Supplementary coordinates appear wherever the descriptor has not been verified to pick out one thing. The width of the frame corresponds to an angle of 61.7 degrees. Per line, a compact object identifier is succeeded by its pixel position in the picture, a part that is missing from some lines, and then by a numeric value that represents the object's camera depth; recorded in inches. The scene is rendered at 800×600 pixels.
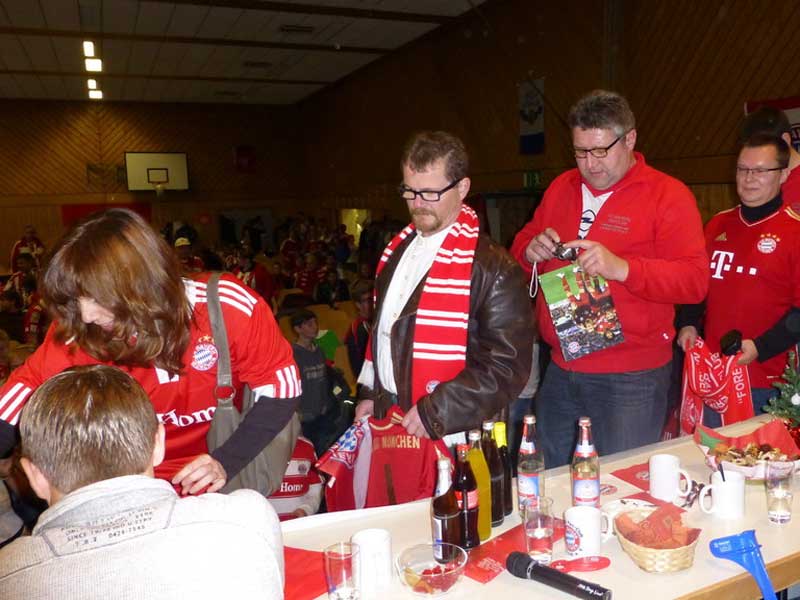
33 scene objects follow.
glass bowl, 55.9
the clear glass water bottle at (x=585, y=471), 66.2
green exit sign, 364.8
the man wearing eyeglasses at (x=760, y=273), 105.2
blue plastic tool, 55.9
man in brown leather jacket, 82.7
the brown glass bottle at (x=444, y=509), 60.5
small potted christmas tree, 80.8
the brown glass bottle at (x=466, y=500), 62.1
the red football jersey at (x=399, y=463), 85.7
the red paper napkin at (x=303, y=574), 57.1
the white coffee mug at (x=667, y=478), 71.2
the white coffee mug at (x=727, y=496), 65.7
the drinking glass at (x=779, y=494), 64.8
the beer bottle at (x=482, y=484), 64.8
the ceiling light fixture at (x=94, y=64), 493.4
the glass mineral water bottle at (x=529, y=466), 65.6
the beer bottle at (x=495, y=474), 67.5
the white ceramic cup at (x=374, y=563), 57.5
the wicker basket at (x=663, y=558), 56.5
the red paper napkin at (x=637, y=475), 75.5
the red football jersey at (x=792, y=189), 115.6
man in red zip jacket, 88.7
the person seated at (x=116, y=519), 38.9
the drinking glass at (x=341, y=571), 55.6
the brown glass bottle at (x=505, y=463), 68.7
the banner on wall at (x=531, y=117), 361.4
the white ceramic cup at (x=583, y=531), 60.2
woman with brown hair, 61.6
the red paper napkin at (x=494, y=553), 59.0
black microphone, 53.2
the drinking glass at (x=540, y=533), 60.4
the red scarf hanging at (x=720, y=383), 103.4
